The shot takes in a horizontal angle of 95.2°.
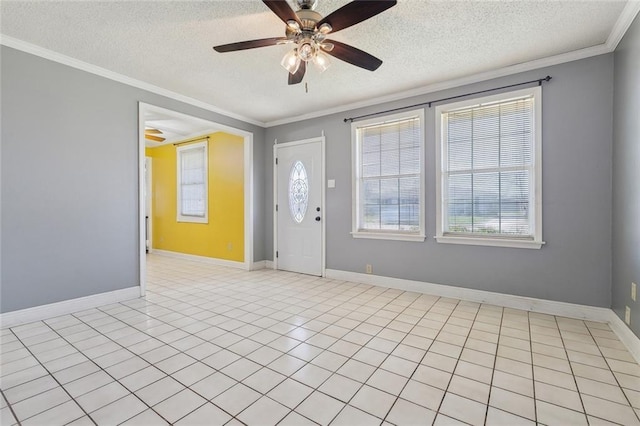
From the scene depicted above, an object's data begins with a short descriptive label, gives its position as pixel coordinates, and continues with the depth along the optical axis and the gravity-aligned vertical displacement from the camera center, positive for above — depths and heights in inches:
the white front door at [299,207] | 190.9 +2.2
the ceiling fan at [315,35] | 71.1 +49.6
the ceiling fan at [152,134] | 229.1 +61.8
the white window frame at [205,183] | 237.6 +22.5
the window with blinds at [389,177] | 154.5 +18.6
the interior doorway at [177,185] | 157.3 +19.3
